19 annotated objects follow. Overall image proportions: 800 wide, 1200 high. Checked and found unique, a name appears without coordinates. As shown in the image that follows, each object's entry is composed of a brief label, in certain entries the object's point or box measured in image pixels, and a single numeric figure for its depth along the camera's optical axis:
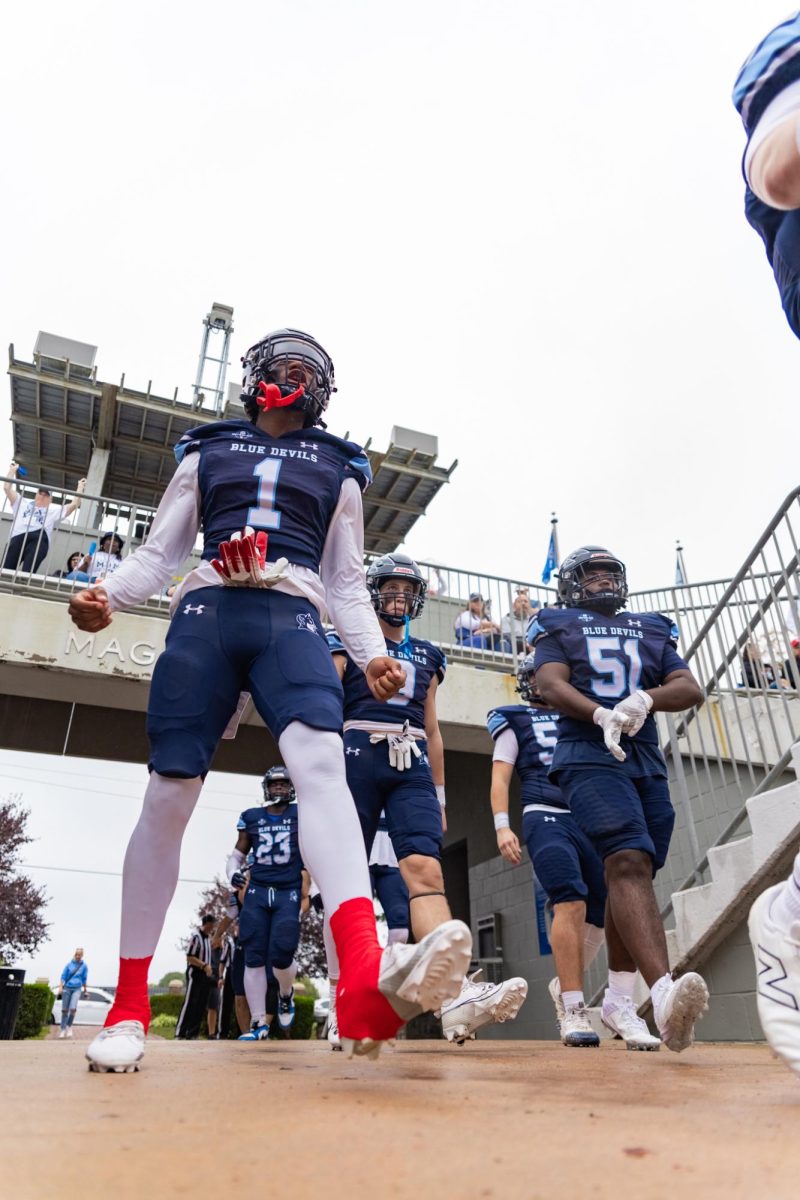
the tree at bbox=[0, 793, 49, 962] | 22.59
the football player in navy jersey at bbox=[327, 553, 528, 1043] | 3.33
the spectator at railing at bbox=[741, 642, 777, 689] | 5.85
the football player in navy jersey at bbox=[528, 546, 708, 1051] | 3.18
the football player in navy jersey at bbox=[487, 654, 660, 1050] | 3.77
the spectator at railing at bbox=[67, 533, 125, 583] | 10.72
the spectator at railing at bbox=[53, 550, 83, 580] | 10.62
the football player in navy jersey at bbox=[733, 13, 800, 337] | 1.59
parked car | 22.11
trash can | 7.85
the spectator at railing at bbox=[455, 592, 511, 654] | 11.97
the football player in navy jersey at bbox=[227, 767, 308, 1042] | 6.66
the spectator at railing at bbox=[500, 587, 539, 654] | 11.88
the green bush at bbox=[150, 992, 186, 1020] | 21.28
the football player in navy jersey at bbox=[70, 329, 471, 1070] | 1.86
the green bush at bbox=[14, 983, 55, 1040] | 12.63
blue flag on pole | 17.19
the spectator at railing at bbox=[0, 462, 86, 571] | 10.51
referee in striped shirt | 10.09
